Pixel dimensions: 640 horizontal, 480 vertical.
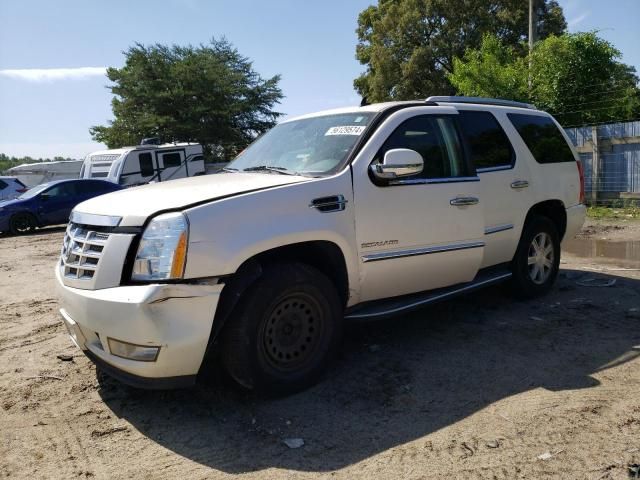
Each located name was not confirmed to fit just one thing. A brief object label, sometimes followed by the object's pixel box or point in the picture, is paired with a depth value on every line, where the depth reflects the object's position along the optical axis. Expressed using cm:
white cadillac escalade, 306
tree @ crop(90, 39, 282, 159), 3241
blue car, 1488
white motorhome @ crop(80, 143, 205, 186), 1769
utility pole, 1873
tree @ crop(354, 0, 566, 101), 3033
